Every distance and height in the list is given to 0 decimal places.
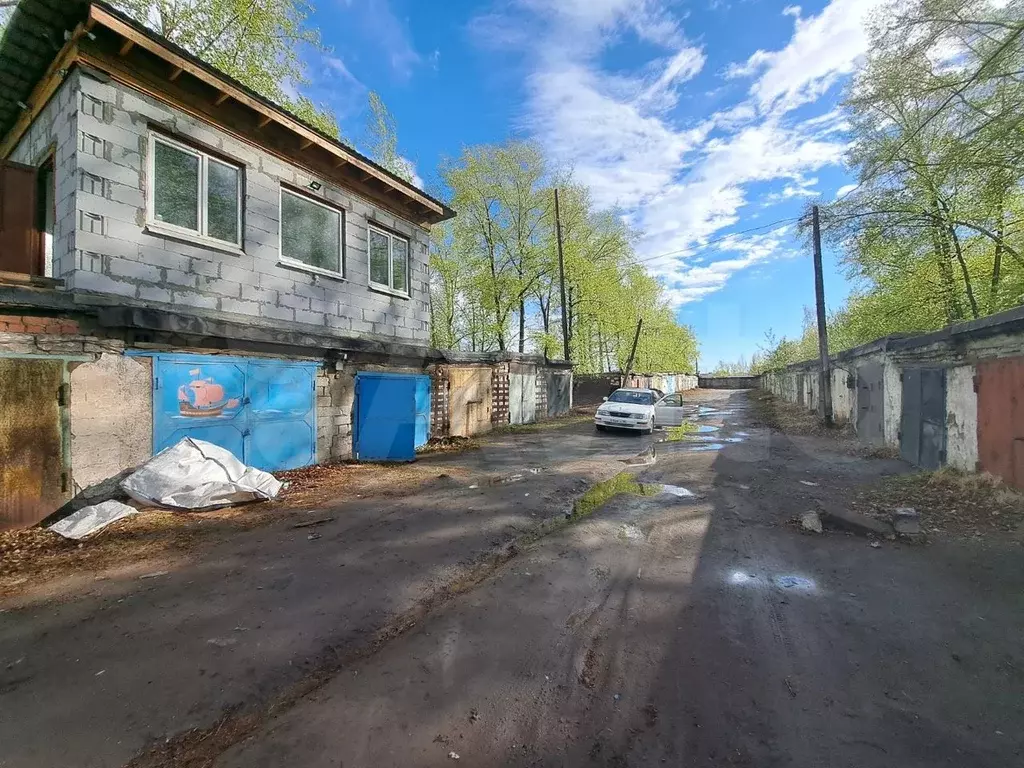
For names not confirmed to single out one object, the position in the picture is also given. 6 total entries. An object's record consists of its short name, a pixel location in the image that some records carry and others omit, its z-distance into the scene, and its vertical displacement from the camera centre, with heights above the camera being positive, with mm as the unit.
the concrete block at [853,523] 5520 -1815
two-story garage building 5293 +1928
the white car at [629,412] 15412 -937
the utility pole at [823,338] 16125 +1782
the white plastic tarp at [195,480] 5660 -1281
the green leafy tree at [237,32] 11164 +9489
